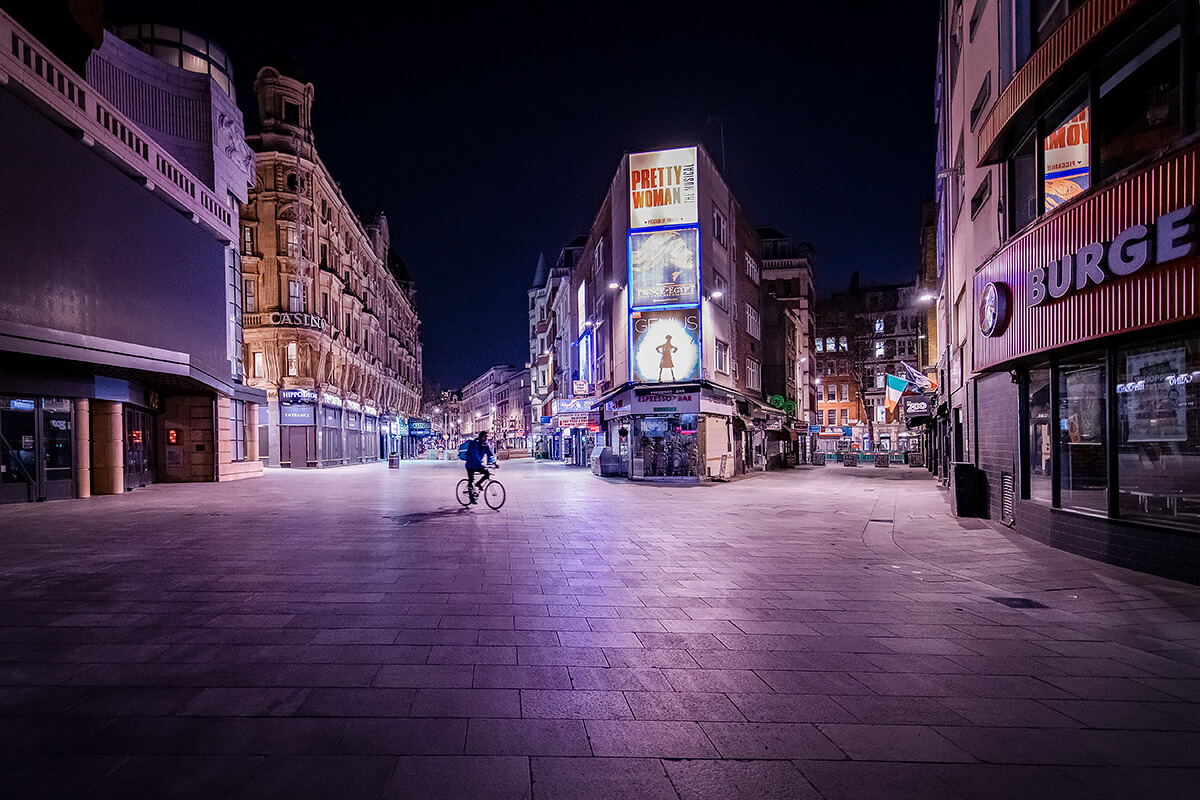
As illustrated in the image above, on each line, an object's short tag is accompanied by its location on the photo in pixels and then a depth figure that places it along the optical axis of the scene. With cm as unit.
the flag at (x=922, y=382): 2735
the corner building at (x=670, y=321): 2855
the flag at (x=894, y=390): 2858
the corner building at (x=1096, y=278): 806
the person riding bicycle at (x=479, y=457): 1662
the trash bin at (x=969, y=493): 1473
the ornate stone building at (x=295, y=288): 4066
